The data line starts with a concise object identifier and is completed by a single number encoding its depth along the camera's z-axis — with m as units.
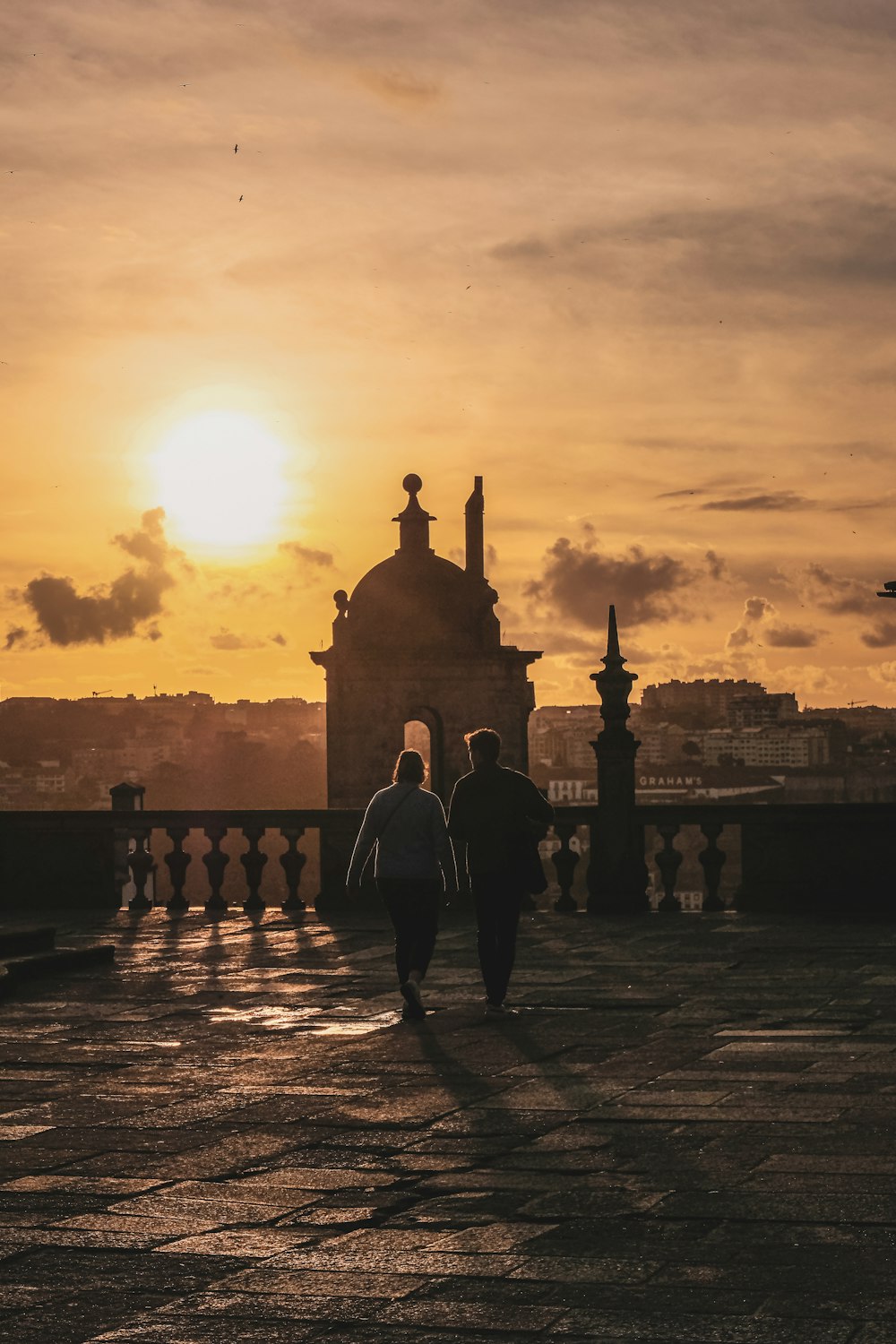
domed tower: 28.62
